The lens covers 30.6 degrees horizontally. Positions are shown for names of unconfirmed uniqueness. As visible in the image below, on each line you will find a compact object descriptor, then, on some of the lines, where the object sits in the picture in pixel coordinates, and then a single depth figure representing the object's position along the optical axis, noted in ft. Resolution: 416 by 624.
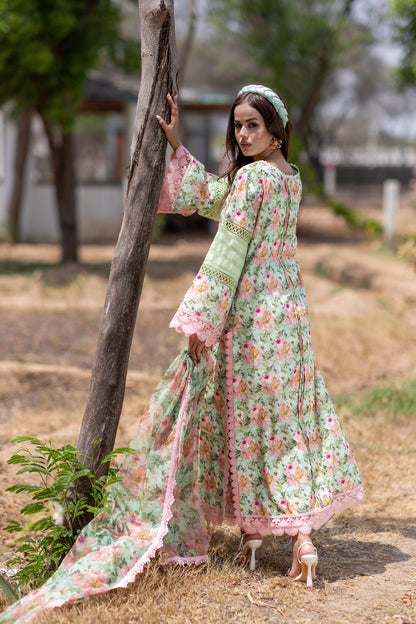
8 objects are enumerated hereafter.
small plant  9.08
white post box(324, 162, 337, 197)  89.77
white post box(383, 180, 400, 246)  43.78
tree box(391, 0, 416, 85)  31.04
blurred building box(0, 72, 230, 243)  48.60
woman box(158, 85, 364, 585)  9.38
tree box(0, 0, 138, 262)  30.86
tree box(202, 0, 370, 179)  53.06
